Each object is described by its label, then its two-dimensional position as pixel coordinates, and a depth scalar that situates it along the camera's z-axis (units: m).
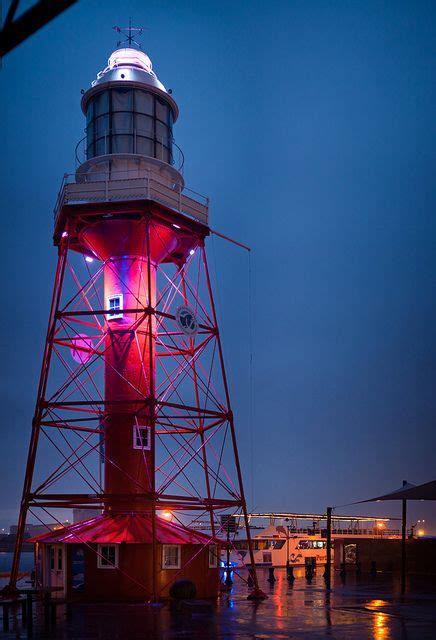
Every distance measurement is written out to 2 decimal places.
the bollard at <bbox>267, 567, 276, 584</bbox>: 44.97
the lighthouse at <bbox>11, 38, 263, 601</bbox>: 32.38
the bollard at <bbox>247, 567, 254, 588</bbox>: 41.78
